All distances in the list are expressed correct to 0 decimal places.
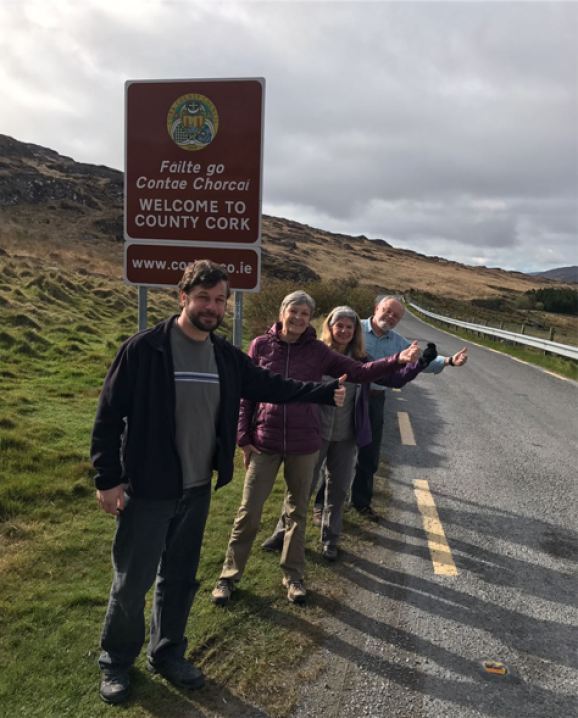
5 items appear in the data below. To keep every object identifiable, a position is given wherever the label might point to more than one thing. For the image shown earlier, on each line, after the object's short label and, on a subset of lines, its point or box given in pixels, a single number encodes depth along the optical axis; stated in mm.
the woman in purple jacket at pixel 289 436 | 3348
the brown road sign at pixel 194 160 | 3732
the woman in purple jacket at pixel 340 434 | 3908
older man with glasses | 4547
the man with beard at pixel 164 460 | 2385
